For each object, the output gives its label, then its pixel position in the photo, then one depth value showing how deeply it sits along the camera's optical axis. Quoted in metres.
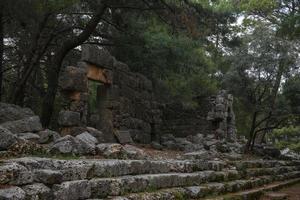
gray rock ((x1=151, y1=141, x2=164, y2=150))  14.05
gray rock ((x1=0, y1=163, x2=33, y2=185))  4.05
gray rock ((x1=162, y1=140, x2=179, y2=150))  15.08
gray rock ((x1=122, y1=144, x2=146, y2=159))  7.70
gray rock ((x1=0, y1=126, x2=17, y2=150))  5.62
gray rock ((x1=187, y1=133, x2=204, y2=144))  17.34
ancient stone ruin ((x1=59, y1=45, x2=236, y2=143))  12.13
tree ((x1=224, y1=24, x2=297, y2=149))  15.54
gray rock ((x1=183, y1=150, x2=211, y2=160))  9.09
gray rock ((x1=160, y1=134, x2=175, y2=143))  17.21
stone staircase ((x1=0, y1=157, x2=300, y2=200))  4.19
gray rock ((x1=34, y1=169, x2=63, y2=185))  4.38
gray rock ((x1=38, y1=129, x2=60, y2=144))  8.78
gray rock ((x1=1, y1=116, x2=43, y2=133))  9.46
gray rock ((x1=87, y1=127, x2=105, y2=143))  11.70
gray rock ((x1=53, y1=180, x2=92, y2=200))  4.40
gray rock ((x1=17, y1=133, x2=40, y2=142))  8.76
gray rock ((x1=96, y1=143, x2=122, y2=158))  7.60
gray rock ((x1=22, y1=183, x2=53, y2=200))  4.05
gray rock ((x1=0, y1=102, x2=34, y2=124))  11.19
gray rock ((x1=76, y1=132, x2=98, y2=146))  8.58
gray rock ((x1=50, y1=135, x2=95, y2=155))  6.64
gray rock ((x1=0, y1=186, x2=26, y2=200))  3.70
